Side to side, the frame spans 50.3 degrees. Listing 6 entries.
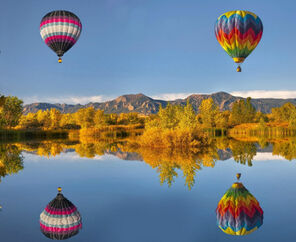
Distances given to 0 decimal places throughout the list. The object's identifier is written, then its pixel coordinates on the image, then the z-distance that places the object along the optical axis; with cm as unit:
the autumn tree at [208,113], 9805
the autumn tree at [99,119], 10706
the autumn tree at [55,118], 10952
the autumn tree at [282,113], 12469
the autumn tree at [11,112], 9242
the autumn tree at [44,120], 10869
